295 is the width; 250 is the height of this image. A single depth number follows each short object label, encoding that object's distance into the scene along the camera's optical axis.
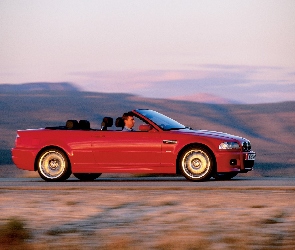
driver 20.44
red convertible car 19.53
